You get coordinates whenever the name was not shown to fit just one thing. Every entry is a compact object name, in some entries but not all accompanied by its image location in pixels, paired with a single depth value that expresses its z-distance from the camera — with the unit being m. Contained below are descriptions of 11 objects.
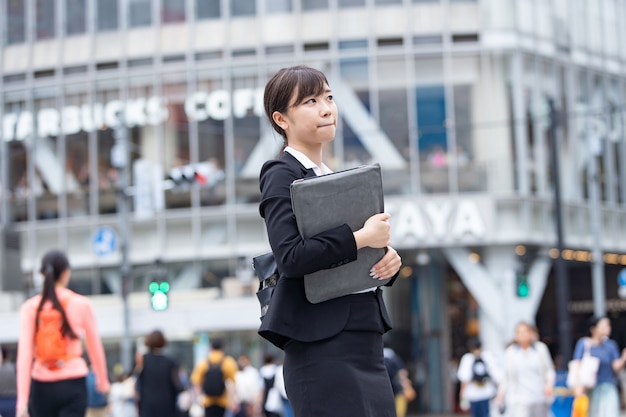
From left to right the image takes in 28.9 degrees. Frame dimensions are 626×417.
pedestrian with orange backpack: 7.20
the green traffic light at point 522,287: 29.44
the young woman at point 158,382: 14.30
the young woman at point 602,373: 14.46
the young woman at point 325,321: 3.83
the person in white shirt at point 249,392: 25.16
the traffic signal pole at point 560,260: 29.36
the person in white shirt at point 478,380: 20.28
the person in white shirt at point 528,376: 15.85
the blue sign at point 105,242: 36.38
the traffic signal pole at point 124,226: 31.09
